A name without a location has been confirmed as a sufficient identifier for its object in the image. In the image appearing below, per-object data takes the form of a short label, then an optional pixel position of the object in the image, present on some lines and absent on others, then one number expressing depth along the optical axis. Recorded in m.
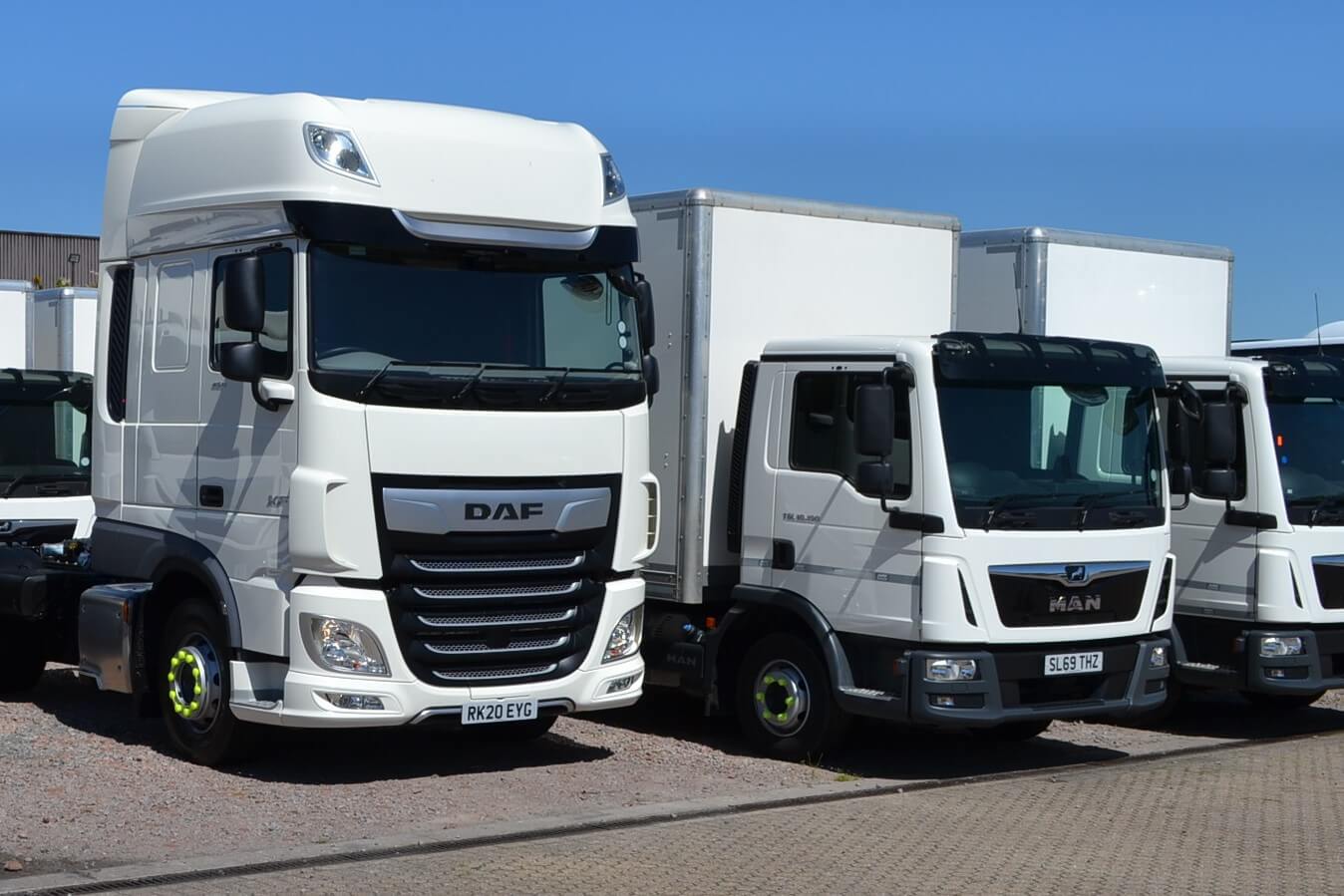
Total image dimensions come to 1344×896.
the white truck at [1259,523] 11.73
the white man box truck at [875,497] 10.07
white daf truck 9.30
